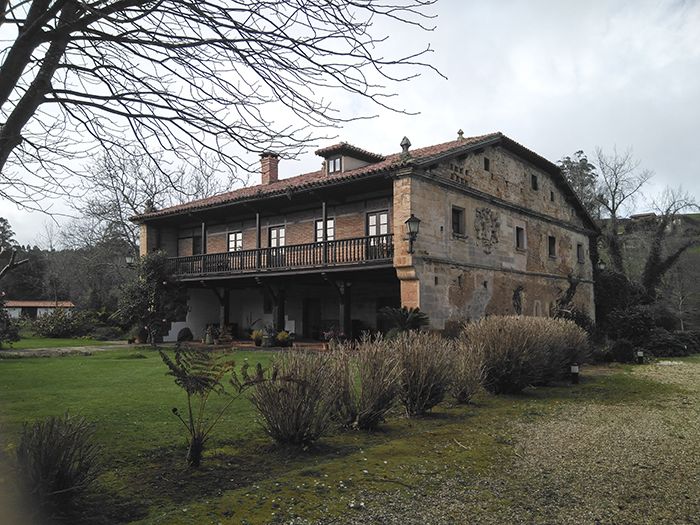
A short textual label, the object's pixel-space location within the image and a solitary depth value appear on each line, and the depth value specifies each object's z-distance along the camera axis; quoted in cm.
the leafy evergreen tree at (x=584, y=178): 4106
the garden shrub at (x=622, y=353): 1770
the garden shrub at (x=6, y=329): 1925
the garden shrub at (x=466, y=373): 845
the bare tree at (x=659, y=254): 3141
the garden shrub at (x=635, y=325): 2236
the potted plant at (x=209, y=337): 2359
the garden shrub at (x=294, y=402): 549
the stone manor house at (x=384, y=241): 1792
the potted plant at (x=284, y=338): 2105
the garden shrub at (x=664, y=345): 2173
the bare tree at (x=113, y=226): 3375
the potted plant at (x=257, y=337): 2167
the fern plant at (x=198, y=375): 481
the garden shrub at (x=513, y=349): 973
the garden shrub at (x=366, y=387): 651
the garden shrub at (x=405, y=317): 1577
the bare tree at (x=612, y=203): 3653
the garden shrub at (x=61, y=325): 2797
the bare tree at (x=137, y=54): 357
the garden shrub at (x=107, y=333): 2802
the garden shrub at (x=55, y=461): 359
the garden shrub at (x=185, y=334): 2675
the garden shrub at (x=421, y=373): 755
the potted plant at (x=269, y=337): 2117
